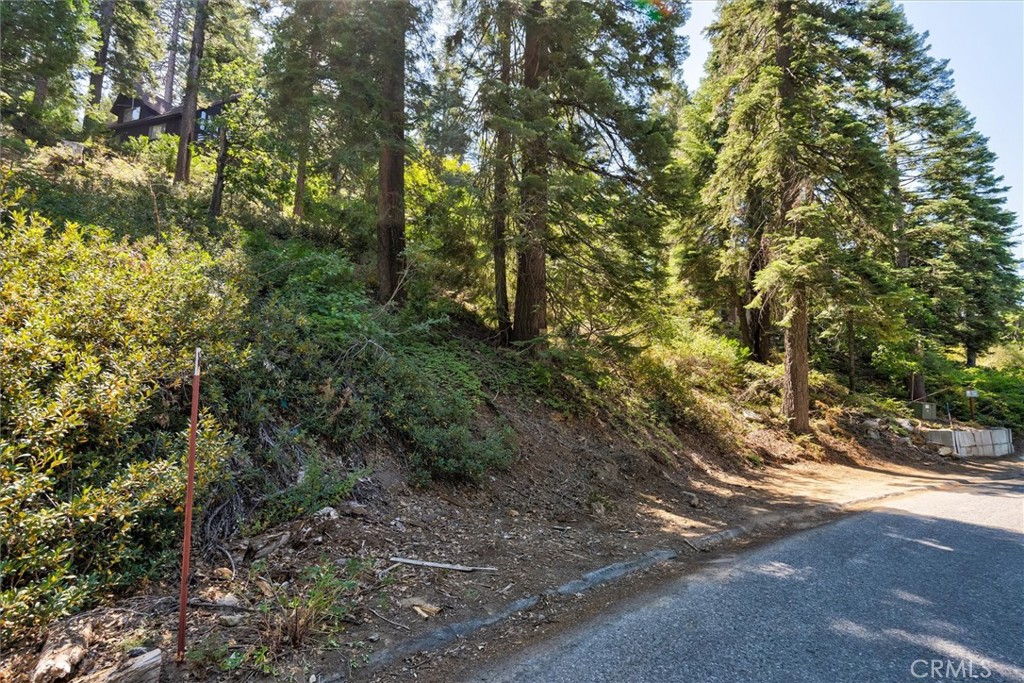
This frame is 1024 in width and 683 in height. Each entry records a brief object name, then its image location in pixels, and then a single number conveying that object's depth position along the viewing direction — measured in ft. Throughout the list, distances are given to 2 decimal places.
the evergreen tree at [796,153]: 39.22
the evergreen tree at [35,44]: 26.89
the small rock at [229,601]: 10.63
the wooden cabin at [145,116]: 99.45
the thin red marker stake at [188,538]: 8.99
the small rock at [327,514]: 13.74
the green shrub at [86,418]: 8.98
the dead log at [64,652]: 7.91
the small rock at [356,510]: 14.88
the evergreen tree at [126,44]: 48.67
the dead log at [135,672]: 7.89
